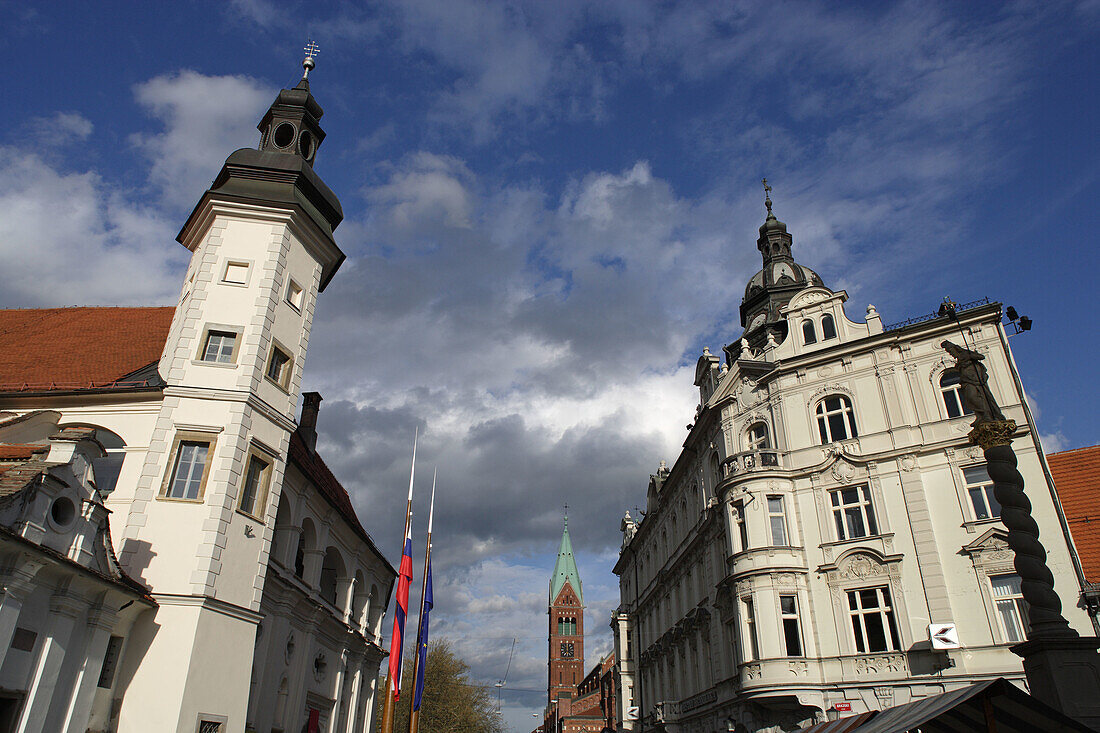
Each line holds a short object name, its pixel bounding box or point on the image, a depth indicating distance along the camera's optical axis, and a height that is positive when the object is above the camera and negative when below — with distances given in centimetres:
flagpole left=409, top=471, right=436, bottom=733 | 1364 +226
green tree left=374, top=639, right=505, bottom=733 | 6316 +435
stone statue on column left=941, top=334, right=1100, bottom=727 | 1229 +271
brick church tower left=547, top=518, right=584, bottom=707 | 13350 +2122
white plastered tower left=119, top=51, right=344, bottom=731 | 1727 +814
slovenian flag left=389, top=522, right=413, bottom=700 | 1271 +239
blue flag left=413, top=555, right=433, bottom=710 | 1371 +191
